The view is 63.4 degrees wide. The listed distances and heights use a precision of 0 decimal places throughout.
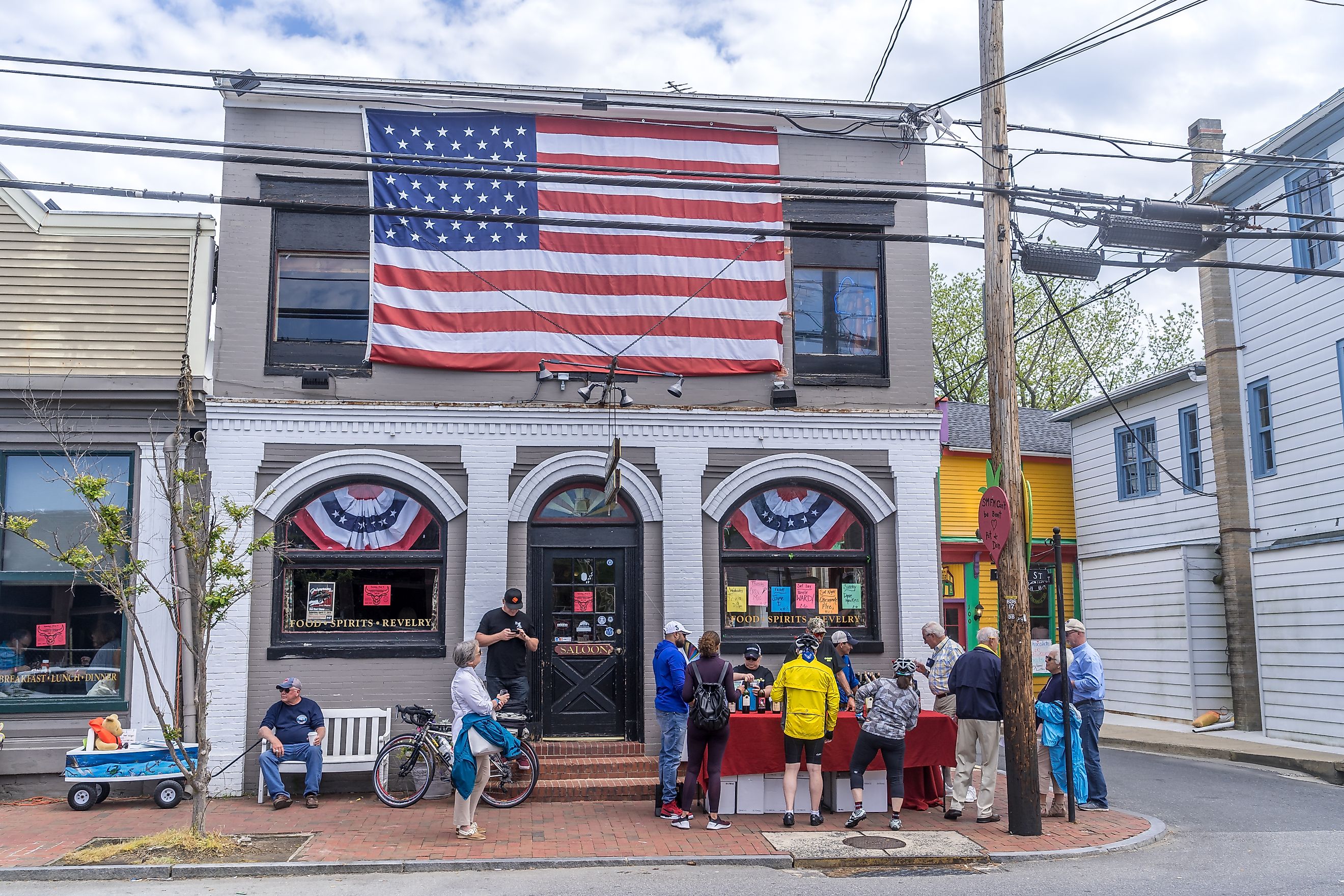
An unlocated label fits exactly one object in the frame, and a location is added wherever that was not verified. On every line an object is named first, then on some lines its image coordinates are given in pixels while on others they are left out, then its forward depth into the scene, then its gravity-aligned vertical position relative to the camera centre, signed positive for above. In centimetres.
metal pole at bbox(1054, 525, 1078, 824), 1009 -90
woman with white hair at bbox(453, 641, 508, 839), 955 -88
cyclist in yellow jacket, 1005 -99
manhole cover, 920 -202
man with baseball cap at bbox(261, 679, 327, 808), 1103 -133
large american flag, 1265 +404
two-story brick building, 1222 +203
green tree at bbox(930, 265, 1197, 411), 3431 +804
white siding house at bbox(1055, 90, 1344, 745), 1655 +148
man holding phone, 1167 -44
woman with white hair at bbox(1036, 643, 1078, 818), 1078 -156
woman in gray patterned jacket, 1002 -115
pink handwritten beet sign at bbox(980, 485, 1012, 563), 983 +75
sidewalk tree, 908 +48
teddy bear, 1109 -129
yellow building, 2312 +152
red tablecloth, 1050 -141
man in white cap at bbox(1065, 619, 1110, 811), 1120 -97
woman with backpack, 1009 -103
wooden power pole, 987 +149
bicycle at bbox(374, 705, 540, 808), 1108 -163
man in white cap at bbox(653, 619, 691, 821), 1030 -103
